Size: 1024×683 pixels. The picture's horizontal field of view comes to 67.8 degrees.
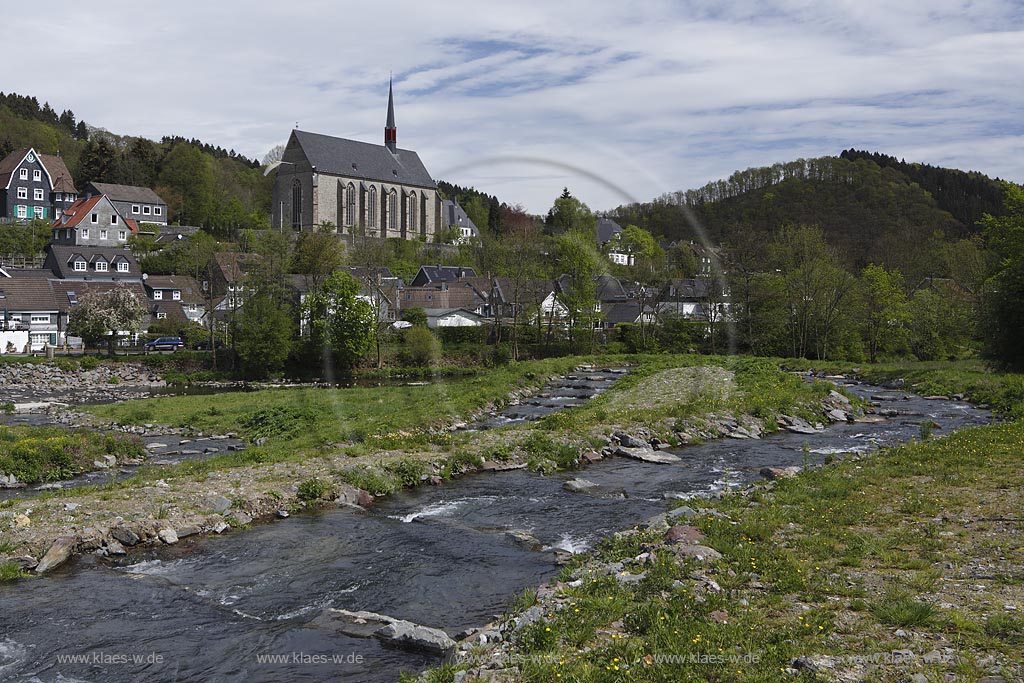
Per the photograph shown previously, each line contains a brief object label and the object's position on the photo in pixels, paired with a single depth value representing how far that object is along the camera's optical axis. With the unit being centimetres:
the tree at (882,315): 6312
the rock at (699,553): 1197
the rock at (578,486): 1938
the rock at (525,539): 1487
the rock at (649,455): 2327
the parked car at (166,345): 6731
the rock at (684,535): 1303
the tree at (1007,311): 3759
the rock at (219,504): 1638
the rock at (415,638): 1020
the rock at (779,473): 1980
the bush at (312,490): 1786
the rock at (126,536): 1462
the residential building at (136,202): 10768
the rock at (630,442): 2486
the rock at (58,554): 1337
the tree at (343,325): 5847
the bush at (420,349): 6344
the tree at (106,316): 6312
